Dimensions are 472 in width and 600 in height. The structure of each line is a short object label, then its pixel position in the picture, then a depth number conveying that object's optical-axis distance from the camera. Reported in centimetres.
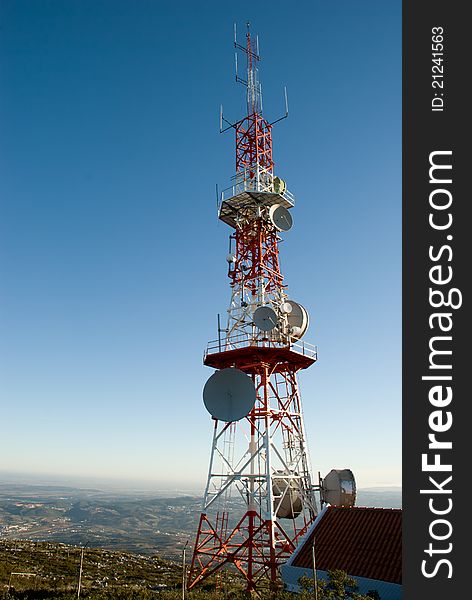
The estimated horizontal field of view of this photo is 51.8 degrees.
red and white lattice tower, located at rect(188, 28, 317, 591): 2462
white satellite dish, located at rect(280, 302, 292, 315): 2866
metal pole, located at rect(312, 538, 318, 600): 1430
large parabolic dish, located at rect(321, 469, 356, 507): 2577
